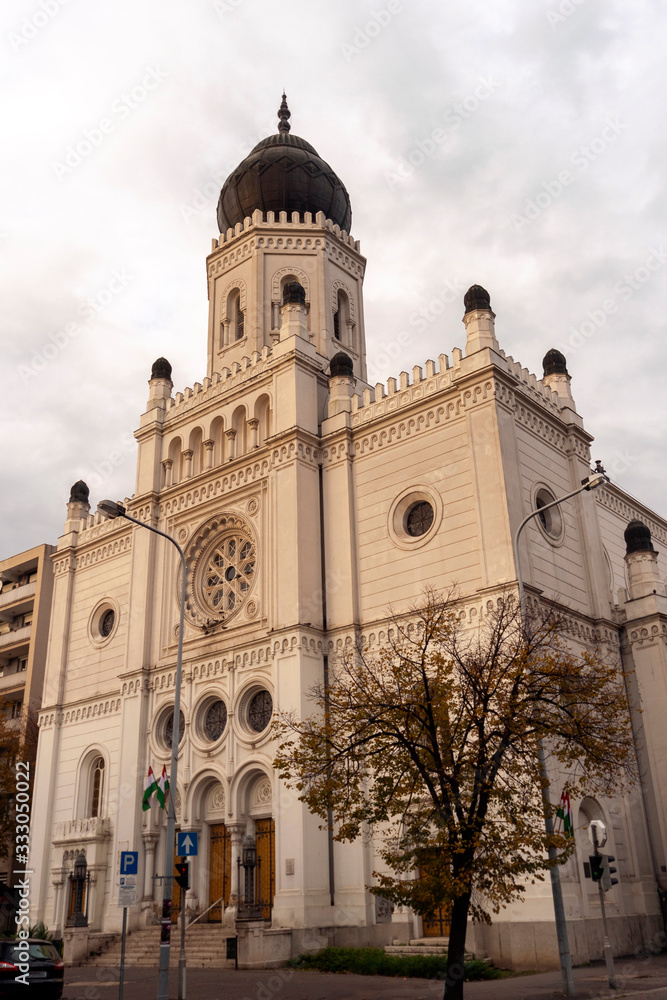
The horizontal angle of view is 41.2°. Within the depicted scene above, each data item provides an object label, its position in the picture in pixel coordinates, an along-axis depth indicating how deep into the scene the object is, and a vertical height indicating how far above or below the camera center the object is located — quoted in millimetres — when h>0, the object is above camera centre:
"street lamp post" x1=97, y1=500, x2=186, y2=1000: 15581 +740
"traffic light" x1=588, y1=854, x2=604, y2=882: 17828 +428
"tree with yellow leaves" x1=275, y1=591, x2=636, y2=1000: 15195 +2421
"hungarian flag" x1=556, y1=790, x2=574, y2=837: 16716 +1344
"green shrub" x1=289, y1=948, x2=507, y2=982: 20766 -1526
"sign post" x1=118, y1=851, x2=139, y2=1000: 15961 +435
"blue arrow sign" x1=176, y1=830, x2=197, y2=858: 17439 +1078
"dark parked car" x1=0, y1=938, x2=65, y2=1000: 15266 -1005
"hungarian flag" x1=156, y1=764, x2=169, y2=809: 20948 +3496
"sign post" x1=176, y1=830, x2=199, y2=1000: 17203 +976
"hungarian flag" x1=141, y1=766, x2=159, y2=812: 21391 +2525
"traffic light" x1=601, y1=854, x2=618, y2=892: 17656 +254
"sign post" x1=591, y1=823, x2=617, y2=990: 17156 -1074
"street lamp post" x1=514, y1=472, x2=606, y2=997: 16250 -459
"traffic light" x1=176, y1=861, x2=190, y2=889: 17266 +525
